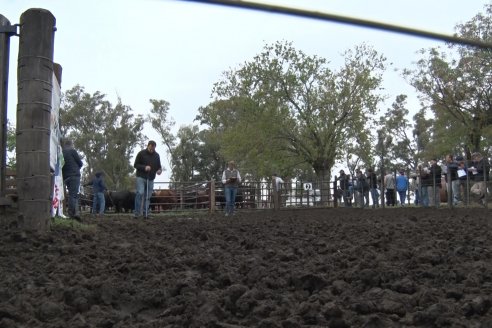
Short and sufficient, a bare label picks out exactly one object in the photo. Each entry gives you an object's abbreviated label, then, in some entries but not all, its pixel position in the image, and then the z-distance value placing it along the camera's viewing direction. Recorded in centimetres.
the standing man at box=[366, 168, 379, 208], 2306
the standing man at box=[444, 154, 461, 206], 1853
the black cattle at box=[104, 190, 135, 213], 2816
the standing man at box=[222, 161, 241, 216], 1788
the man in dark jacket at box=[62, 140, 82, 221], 1103
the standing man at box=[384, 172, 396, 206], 2341
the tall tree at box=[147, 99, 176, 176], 6931
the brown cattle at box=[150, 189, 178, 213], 2638
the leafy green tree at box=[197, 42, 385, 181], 4169
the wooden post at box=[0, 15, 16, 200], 707
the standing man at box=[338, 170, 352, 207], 2642
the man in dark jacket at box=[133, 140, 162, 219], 1332
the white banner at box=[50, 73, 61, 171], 861
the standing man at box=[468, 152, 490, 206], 1747
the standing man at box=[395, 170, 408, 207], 2220
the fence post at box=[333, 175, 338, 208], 2725
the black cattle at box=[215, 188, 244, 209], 2647
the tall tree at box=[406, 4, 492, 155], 3350
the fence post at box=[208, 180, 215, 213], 2428
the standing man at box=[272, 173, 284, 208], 2650
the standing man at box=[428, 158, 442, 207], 1922
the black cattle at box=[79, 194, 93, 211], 2659
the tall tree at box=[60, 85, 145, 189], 6435
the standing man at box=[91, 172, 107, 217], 2064
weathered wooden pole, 656
